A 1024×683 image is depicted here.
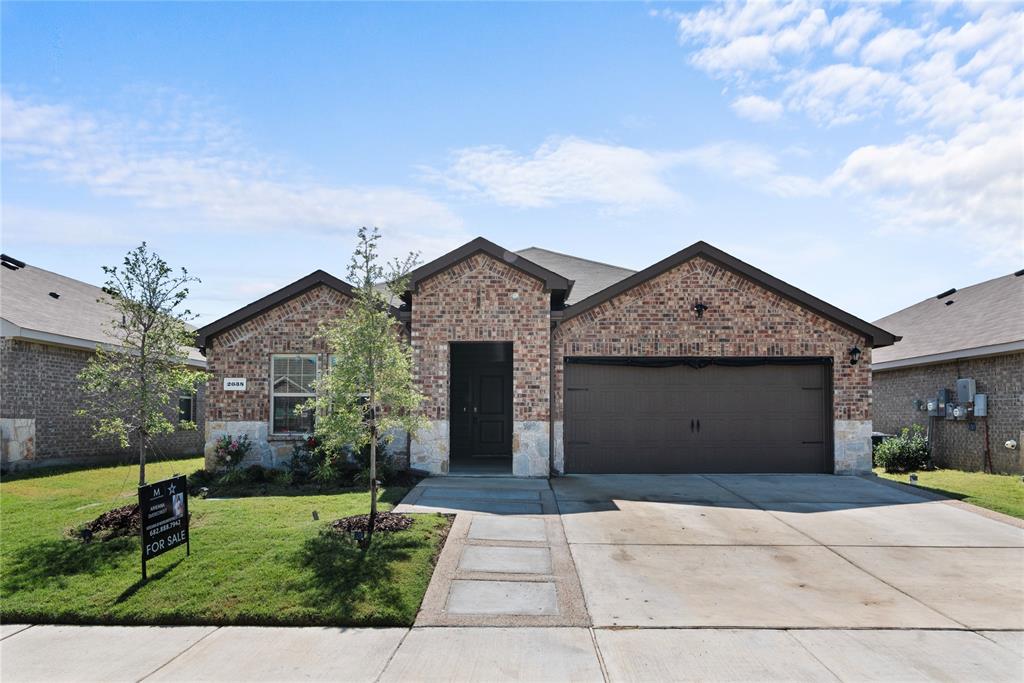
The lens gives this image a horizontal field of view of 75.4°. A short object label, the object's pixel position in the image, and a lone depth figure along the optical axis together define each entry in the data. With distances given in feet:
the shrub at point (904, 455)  54.29
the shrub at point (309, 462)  42.63
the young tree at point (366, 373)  28.50
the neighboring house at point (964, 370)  50.21
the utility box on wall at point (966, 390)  53.62
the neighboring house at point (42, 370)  48.39
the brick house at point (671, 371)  45.98
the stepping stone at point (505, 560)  24.76
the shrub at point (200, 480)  40.88
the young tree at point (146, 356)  30.99
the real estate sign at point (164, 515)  23.54
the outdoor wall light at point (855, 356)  46.29
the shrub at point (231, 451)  44.68
